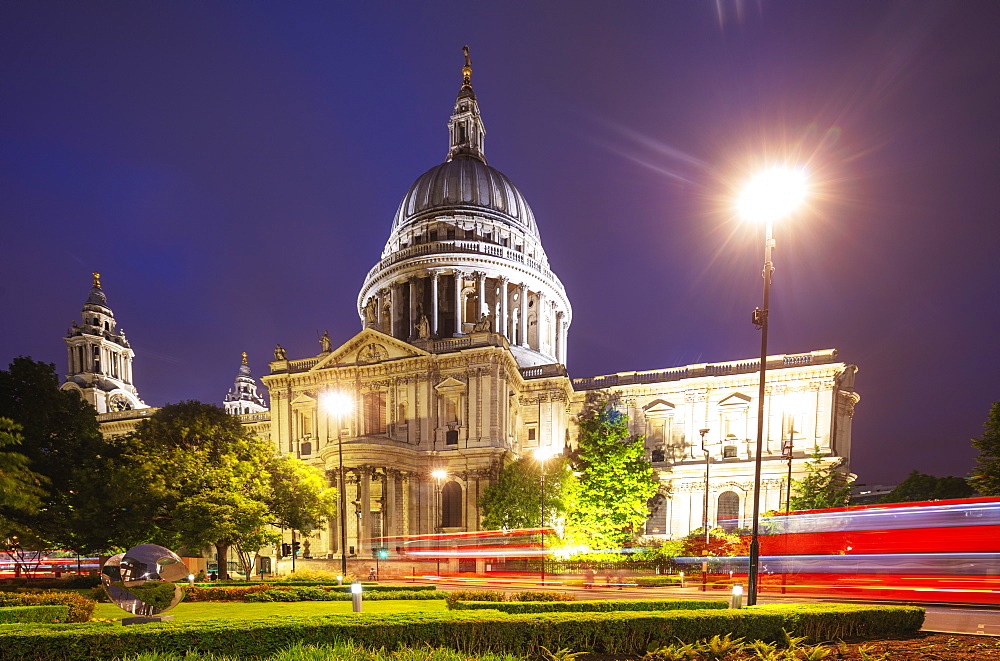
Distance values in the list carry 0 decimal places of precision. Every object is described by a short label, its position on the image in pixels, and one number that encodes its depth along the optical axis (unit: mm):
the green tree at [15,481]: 17141
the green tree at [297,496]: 33531
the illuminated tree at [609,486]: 38000
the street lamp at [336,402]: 50875
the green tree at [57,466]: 24984
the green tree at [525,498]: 39062
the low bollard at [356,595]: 13192
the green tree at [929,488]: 61438
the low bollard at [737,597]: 12606
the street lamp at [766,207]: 14156
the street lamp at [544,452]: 53219
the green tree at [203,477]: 27438
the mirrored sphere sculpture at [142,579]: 11445
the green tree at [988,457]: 32281
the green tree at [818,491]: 37781
